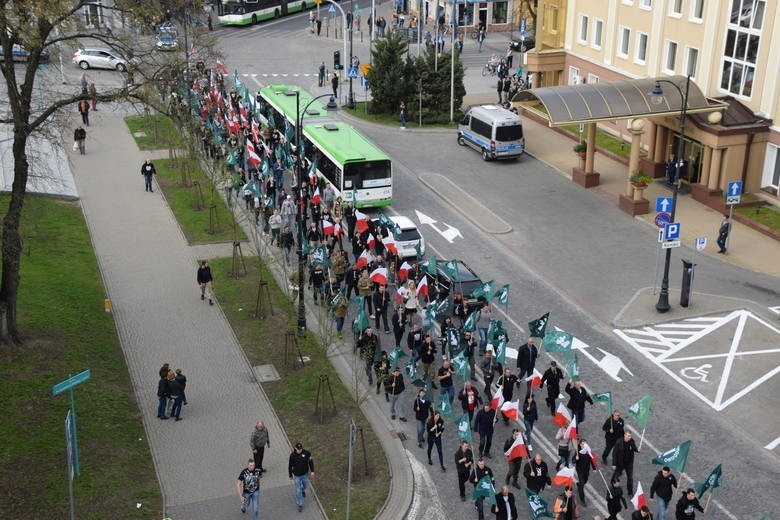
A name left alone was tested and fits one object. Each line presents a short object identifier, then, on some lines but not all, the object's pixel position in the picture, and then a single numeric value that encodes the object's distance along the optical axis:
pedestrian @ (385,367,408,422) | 23.30
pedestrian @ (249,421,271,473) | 20.81
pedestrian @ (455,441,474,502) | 20.19
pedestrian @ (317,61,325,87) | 61.62
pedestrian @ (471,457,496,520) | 19.64
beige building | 38.06
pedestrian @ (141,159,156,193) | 41.50
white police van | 44.84
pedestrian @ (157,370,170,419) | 23.34
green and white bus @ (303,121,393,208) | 37.81
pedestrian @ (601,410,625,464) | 21.23
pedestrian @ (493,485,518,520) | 18.79
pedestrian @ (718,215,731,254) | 34.09
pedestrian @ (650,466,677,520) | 19.38
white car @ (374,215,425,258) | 33.09
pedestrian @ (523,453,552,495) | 19.62
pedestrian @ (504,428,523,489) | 20.76
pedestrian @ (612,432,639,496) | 20.47
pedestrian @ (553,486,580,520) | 18.72
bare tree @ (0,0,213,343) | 23.34
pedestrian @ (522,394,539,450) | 22.36
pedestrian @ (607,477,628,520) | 18.92
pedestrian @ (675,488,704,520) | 18.52
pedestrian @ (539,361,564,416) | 23.59
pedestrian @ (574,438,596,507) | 20.17
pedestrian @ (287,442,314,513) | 19.77
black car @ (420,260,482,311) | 28.86
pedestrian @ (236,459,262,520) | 19.27
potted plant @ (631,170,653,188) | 38.22
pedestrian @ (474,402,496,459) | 21.66
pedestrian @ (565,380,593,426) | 22.44
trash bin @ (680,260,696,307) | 29.97
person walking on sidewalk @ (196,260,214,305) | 30.11
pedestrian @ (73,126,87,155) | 45.92
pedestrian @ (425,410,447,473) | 21.52
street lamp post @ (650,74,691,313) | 29.52
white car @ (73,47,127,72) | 64.31
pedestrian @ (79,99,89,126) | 49.39
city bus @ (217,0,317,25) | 80.94
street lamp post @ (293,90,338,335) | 27.56
